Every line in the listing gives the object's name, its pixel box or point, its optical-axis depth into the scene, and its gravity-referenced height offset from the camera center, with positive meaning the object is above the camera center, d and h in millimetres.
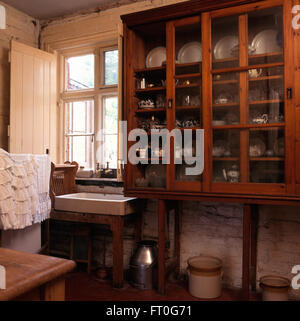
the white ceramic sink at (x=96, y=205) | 2822 -395
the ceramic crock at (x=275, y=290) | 2393 -1023
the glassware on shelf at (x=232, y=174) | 2381 -75
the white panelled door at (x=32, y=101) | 3420 +784
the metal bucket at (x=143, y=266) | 2779 -955
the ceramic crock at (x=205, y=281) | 2568 -1015
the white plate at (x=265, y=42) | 2283 +963
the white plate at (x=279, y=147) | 2223 +133
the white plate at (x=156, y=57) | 2867 +1061
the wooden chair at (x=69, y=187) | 3255 -254
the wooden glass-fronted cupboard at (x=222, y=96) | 2209 +570
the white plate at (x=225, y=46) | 2402 +969
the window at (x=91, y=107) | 3631 +747
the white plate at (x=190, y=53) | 2564 +986
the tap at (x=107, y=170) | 3522 -56
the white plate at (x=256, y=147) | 2322 +138
